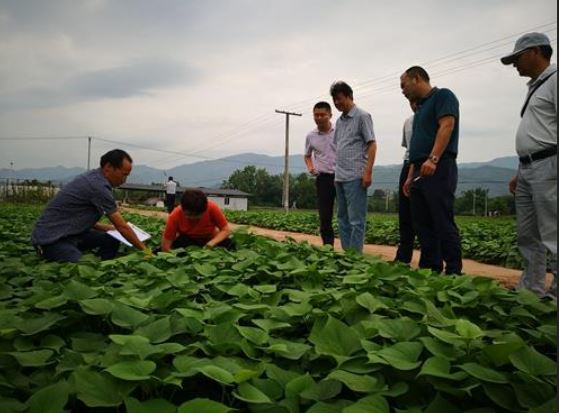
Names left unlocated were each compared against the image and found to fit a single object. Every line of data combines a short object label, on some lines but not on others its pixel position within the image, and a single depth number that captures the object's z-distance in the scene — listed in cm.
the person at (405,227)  406
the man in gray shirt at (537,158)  260
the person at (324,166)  480
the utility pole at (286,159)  2426
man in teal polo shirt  322
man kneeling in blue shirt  352
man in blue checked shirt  416
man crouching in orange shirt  409
